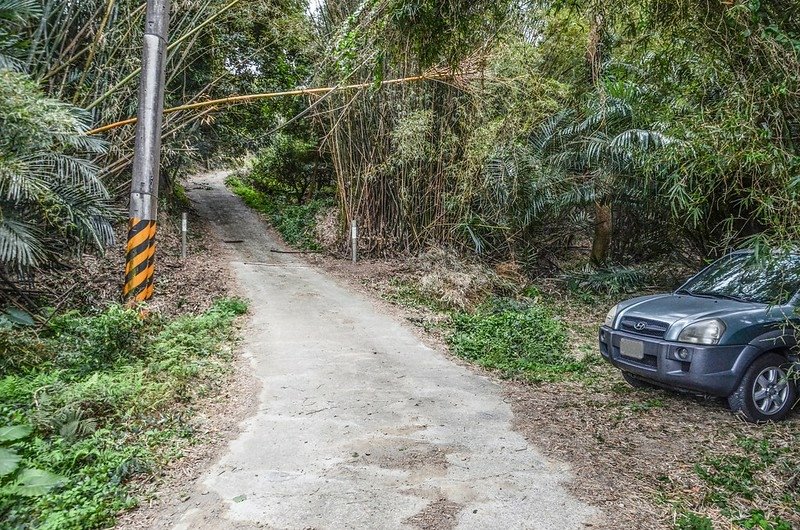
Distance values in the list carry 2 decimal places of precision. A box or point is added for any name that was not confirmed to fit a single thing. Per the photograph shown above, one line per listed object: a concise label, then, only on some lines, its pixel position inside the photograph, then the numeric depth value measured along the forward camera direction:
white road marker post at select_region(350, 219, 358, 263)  10.76
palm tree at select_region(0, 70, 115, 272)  4.66
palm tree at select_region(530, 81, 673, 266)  7.97
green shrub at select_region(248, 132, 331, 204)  16.39
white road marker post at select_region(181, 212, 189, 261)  10.47
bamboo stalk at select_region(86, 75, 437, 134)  6.68
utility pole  6.25
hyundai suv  3.90
